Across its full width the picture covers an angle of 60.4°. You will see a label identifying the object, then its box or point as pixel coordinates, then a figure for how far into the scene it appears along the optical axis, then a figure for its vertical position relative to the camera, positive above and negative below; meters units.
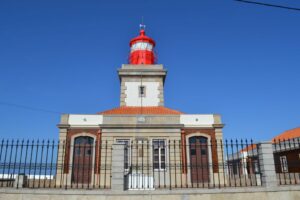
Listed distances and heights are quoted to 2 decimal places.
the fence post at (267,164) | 8.66 -0.08
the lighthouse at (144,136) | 17.34 +1.84
